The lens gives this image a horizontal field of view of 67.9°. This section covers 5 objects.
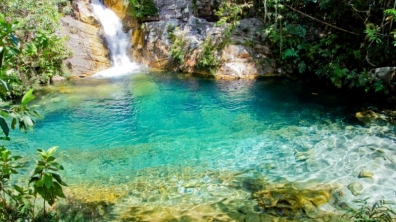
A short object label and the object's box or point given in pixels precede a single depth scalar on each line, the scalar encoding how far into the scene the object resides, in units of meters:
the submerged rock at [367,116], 7.49
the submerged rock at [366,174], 5.15
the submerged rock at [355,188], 4.73
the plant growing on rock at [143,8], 15.16
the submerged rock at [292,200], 4.16
